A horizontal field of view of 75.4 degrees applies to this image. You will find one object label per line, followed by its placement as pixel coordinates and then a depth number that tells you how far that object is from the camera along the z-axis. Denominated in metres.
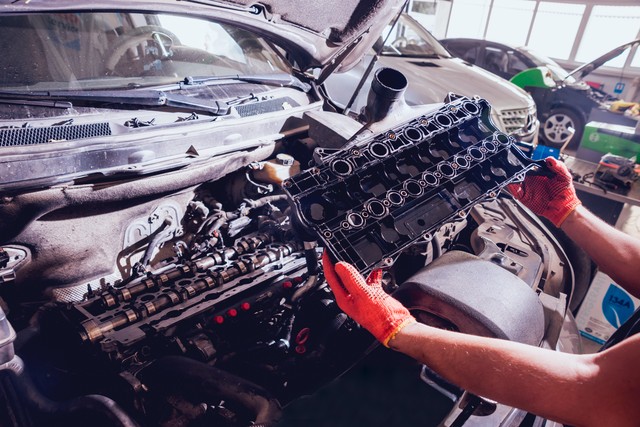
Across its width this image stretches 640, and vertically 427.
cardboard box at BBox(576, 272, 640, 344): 2.62
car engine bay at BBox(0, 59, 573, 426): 1.23
